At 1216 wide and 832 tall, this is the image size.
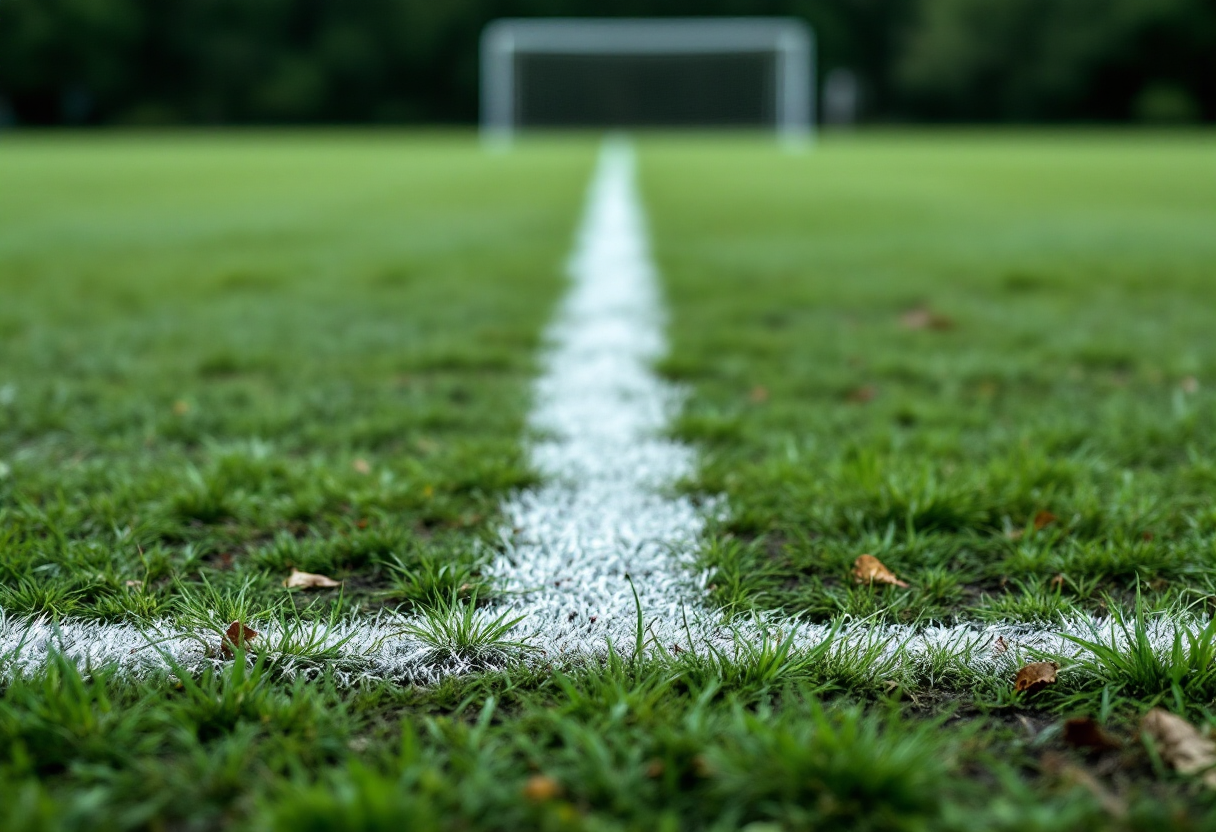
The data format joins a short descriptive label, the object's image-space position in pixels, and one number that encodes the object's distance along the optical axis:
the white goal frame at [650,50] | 29.31
